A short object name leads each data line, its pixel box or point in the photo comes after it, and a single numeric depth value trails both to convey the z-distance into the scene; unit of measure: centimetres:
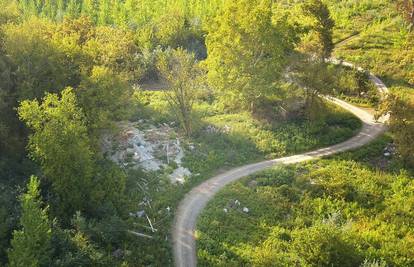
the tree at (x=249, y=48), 4406
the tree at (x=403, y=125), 3841
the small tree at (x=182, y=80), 4125
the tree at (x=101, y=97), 3503
